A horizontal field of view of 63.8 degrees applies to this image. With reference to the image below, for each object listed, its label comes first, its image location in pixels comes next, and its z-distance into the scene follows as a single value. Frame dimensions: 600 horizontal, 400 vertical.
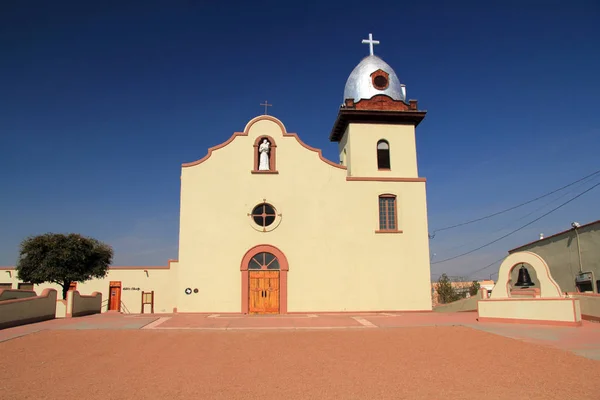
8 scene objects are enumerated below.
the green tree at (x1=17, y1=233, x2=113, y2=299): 30.14
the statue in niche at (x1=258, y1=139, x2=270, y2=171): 23.66
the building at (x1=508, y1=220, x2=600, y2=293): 25.78
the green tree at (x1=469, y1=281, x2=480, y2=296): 53.86
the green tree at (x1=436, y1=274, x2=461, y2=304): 52.00
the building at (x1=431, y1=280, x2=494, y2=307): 35.25
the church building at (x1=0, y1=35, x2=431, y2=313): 22.25
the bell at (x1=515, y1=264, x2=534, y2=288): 17.15
